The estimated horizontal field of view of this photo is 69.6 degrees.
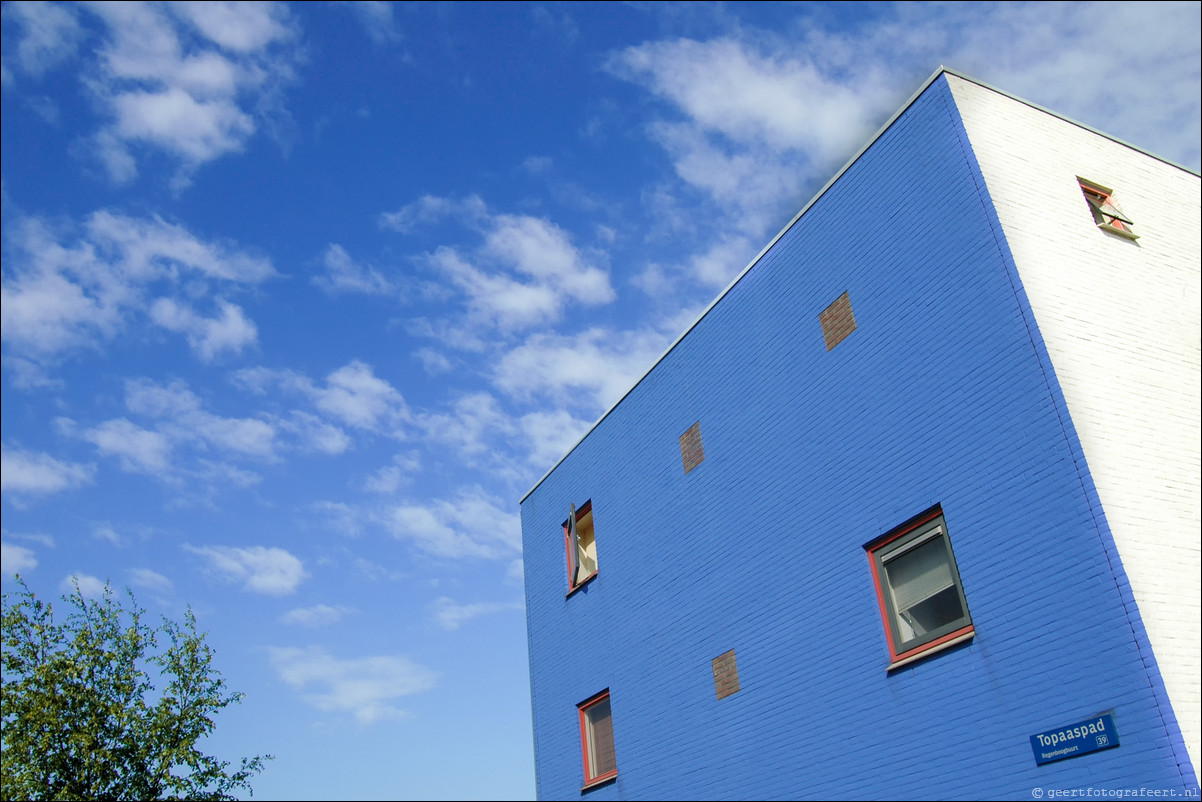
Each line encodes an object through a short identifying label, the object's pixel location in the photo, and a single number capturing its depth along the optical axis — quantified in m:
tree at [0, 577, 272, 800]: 18.92
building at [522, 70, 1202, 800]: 7.73
